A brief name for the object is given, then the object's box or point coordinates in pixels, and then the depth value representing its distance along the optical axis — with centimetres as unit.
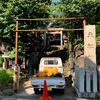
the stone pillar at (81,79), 634
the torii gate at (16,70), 749
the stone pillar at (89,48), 684
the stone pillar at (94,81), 636
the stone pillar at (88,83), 636
